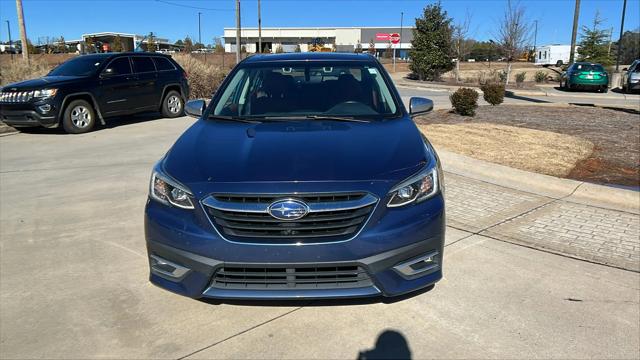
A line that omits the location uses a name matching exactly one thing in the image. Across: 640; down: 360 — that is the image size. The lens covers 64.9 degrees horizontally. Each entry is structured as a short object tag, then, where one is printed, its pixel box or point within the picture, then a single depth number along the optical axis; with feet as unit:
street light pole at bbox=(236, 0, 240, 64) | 99.62
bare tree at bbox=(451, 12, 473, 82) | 120.57
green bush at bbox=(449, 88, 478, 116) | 41.88
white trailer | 183.21
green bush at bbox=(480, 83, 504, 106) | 50.57
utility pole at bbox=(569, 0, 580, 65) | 94.12
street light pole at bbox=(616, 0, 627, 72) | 127.03
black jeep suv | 34.37
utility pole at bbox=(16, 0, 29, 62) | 55.21
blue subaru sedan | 9.21
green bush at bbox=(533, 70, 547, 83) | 110.54
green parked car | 83.99
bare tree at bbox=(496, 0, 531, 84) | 101.71
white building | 301.69
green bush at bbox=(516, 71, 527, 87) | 102.08
